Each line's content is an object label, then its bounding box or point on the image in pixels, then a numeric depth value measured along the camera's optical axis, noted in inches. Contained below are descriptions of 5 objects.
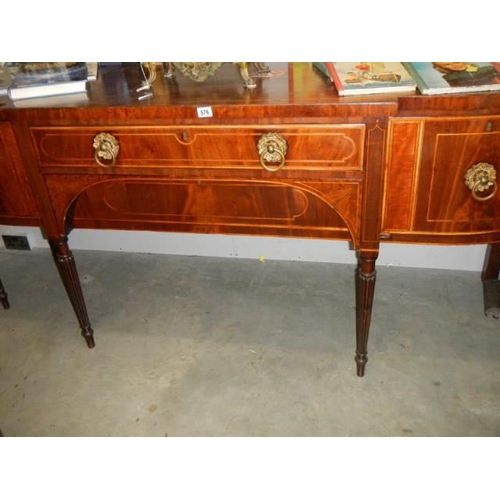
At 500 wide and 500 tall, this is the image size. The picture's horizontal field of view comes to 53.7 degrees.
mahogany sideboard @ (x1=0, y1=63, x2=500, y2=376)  47.1
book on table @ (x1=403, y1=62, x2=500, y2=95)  45.8
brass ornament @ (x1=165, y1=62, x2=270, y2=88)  57.4
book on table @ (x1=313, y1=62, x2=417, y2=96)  47.3
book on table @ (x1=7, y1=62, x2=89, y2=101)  56.3
